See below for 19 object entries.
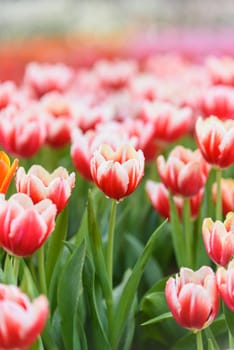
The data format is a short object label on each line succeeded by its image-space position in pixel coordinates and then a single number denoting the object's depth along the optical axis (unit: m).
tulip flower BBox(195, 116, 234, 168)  1.73
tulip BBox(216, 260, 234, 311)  1.48
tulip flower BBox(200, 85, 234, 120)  2.14
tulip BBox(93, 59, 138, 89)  2.97
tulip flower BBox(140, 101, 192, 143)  2.12
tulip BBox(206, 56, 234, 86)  2.44
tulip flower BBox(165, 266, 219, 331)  1.49
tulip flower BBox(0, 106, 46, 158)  1.94
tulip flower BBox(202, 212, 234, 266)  1.56
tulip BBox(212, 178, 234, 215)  1.87
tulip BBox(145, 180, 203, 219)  1.87
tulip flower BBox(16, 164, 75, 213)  1.57
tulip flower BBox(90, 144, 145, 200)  1.60
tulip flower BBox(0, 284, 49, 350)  1.32
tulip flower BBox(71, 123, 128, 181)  1.82
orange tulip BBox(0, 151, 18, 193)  1.58
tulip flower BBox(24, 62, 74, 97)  2.64
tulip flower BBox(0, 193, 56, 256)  1.48
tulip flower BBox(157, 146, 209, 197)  1.78
